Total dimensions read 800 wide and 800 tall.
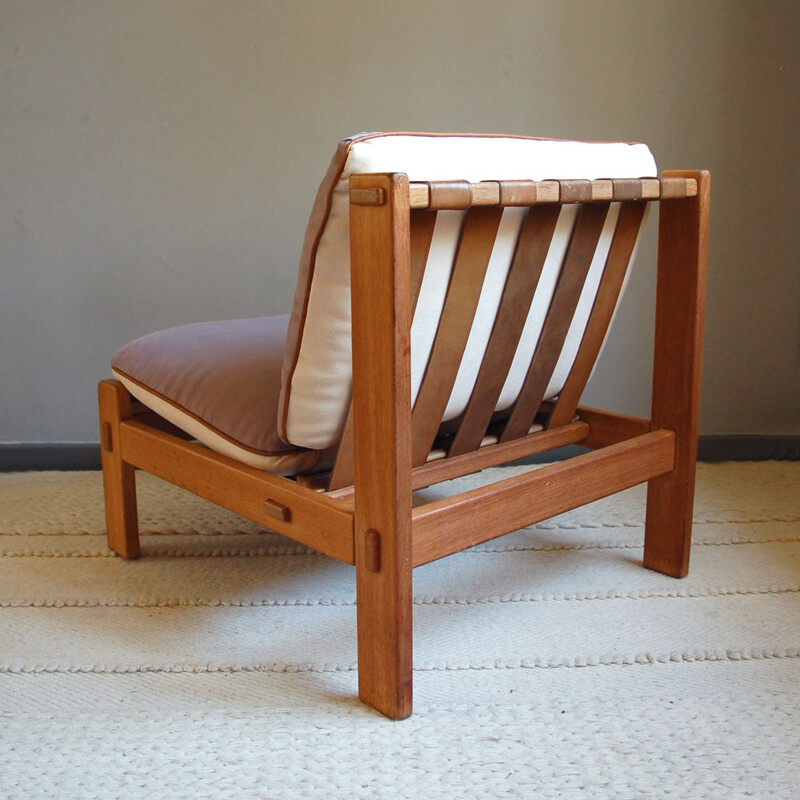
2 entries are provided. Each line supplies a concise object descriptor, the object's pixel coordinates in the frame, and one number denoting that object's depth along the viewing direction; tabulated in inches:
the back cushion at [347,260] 42.1
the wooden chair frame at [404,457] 41.3
